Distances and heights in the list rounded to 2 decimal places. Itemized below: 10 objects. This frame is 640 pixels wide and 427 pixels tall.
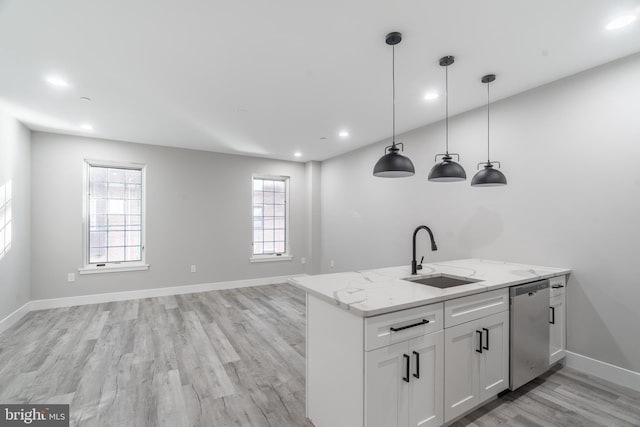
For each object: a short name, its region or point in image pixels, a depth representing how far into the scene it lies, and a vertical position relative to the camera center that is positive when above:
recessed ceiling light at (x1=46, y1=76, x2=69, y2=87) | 2.77 +1.30
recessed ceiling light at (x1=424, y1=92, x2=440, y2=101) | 3.14 +1.33
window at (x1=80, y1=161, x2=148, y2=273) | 4.86 -0.06
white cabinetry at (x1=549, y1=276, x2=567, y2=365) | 2.57 -0.95
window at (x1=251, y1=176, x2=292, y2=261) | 6.32 -0.08
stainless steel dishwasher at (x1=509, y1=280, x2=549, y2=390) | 2.22 -0.94
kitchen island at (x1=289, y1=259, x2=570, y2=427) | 1.54 -0.81
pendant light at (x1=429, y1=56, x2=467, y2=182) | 2.44 +0.39
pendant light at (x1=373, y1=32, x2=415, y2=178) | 2.17 +0.41
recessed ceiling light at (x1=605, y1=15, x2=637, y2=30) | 1.96 +1.35
